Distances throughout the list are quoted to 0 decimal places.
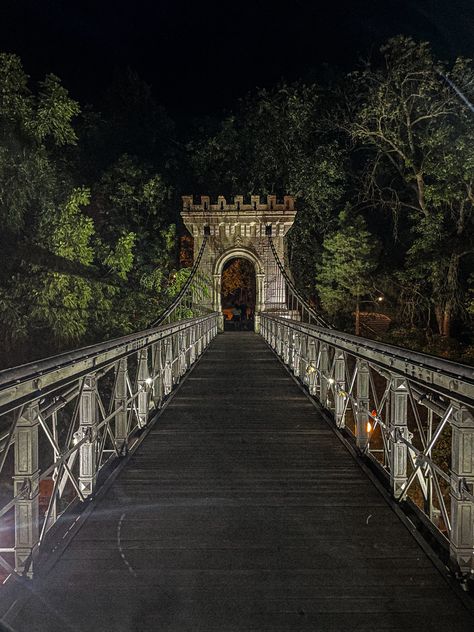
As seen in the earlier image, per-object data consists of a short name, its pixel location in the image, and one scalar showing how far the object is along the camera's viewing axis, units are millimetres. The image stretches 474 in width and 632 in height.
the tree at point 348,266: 24094
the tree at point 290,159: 28219
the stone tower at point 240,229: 25797
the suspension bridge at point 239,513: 2611
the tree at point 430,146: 18844
